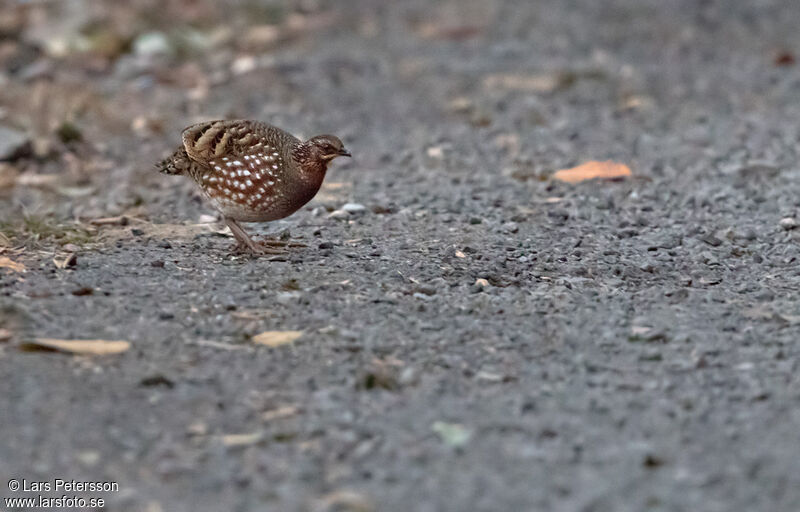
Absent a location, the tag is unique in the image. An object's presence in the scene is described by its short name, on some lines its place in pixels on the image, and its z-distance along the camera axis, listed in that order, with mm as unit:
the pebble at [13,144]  16250
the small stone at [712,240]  11992
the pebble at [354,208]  13266
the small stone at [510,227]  12508
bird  11148
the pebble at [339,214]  13129
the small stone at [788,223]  12453
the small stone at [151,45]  22516
